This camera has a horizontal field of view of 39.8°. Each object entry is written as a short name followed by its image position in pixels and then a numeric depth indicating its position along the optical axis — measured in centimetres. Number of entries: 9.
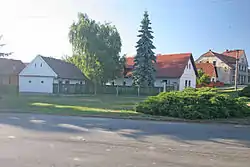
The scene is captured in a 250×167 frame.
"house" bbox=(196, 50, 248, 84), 7838
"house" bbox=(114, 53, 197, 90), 5091
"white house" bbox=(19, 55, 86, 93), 4681
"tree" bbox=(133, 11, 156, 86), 4603
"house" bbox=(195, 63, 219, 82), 7350
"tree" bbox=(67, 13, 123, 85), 5028
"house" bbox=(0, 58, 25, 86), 5690
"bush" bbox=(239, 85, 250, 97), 3457
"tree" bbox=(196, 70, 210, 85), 5930
